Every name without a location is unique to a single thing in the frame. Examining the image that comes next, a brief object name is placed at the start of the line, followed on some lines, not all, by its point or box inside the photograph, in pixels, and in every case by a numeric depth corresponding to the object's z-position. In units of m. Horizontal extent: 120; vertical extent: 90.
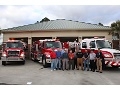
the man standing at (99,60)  6.33
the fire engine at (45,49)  7.34
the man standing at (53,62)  6.73
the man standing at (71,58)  6.72
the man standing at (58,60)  6.74
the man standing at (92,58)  6.49
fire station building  11.06
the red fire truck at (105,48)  6.39
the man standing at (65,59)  6.69
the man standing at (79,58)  6.71
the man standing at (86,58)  6.66
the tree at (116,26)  13.15
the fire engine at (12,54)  7.94
